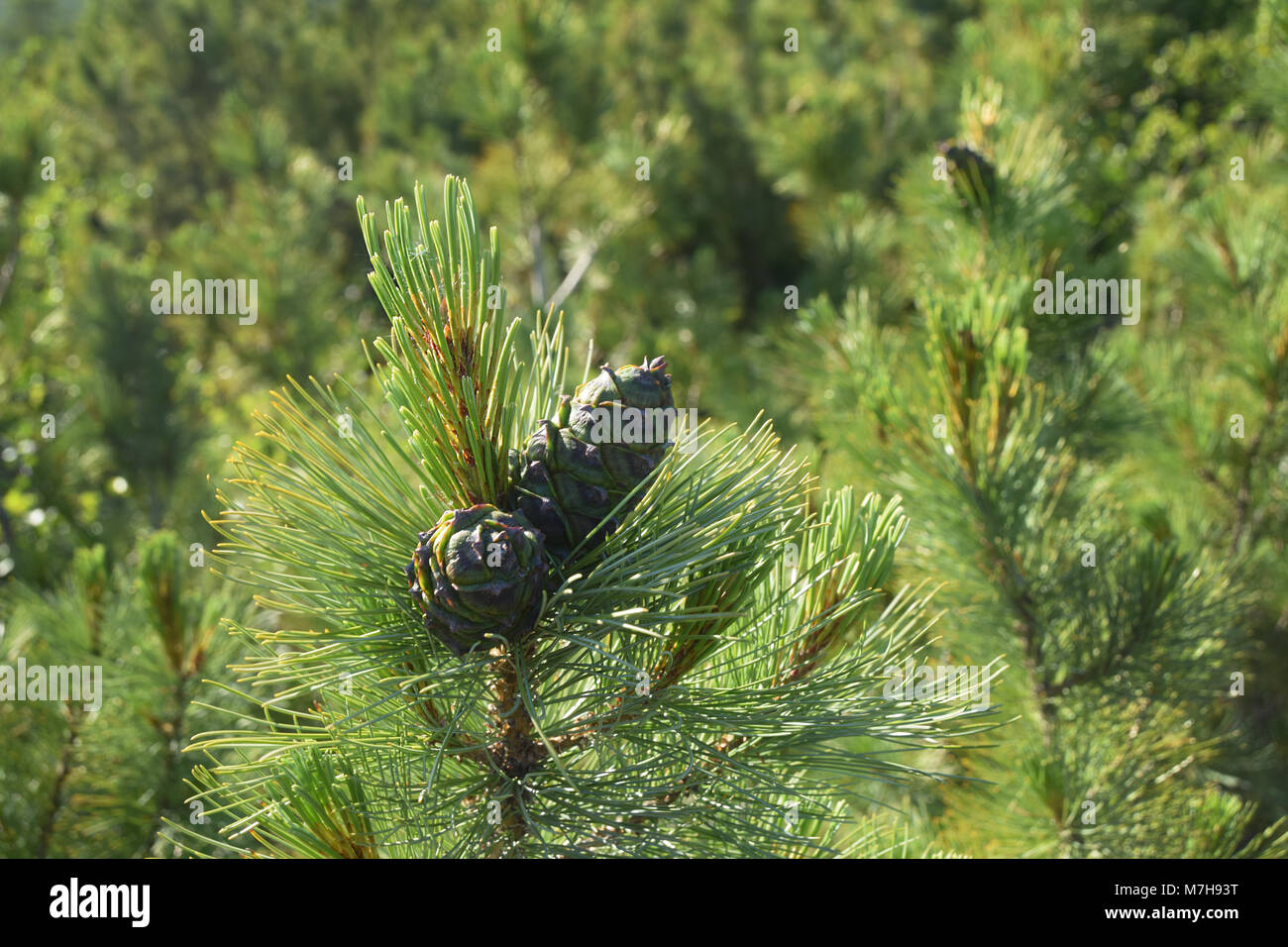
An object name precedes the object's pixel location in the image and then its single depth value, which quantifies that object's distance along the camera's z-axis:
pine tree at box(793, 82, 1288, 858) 0.82
